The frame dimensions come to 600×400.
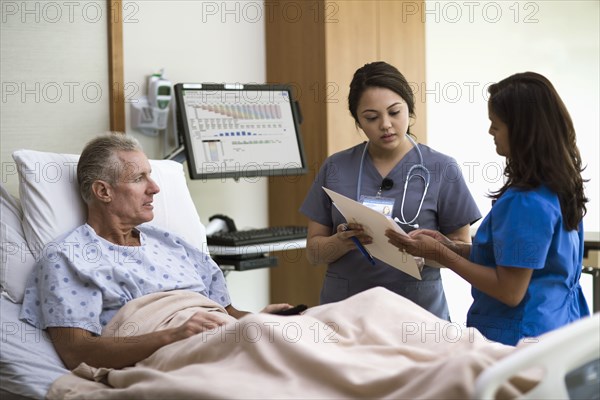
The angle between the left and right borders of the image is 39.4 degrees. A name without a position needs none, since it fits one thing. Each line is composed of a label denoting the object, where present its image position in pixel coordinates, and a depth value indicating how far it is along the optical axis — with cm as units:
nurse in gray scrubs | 248
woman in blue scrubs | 194
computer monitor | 343
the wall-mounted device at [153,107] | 361
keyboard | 329
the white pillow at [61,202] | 240
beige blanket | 153
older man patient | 207
